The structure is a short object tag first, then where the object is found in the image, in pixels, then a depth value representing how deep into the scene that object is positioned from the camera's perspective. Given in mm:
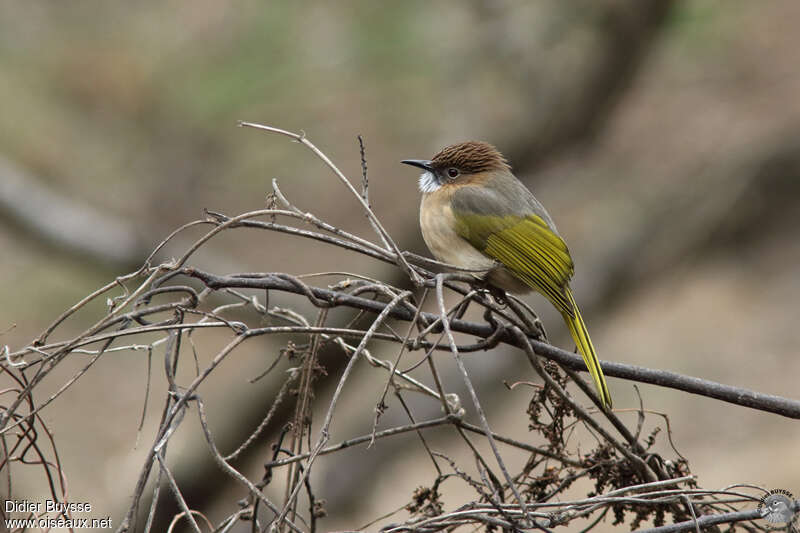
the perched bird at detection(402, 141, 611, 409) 7363
